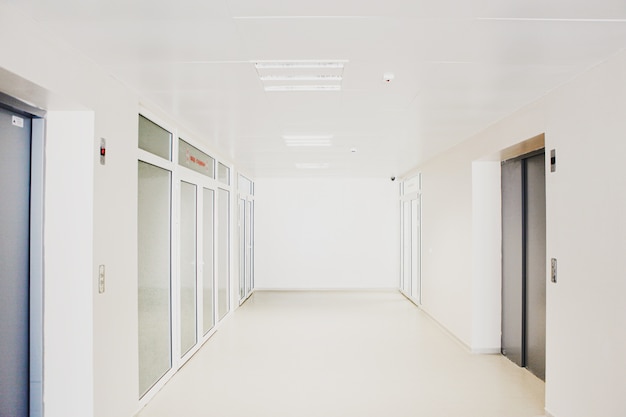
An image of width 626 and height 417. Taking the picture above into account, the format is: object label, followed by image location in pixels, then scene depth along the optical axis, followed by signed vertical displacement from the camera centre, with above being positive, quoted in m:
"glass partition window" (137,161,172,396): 4.06 -0.62
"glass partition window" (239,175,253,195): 9.44 +0.71
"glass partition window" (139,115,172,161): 4.09 +0.80
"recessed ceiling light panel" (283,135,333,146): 5.83 +1.10
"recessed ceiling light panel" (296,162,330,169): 8.69 +1.07
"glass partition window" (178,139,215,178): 5.29 +0.78
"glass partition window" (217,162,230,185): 7.31 +0.75
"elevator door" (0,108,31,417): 2.59 -0.31
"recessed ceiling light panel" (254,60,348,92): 3.12 +1.12
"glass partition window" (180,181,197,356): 5.21 -0.69
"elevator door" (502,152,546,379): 4.78 -0.58
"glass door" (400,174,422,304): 9.14 -0.57
